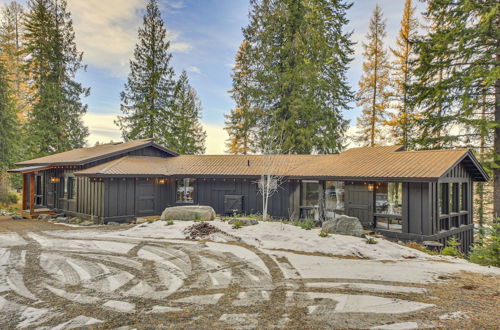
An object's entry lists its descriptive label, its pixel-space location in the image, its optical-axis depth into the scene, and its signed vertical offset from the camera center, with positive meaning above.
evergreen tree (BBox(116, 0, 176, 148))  22.52 +6.91
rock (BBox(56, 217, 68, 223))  13.44 -2.37
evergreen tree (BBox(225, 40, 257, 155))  22.69 +4.96
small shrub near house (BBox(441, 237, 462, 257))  8.13 -2.30
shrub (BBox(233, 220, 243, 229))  9.79 -1.85
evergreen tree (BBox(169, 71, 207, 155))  23.92 +4.75
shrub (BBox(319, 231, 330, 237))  8.51 -1.89
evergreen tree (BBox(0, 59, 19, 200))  17.05 +2.84
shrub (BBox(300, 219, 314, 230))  9.80 -1.88
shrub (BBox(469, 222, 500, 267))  6.70 -1.94
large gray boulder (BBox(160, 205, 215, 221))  11.36 -1.73
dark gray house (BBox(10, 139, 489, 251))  10.18 -0.60
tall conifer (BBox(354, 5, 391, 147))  19.52 +6.54
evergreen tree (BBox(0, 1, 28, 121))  23.33 +11.66
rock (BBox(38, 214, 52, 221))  13.96 -2.35
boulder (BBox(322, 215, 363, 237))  9.17 -1.79
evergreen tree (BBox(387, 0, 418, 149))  18.06 +6.64
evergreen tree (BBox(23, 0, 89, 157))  19.80 +6.84
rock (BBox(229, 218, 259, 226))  10.20 -1.84
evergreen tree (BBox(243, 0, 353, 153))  20.34 +7.81
